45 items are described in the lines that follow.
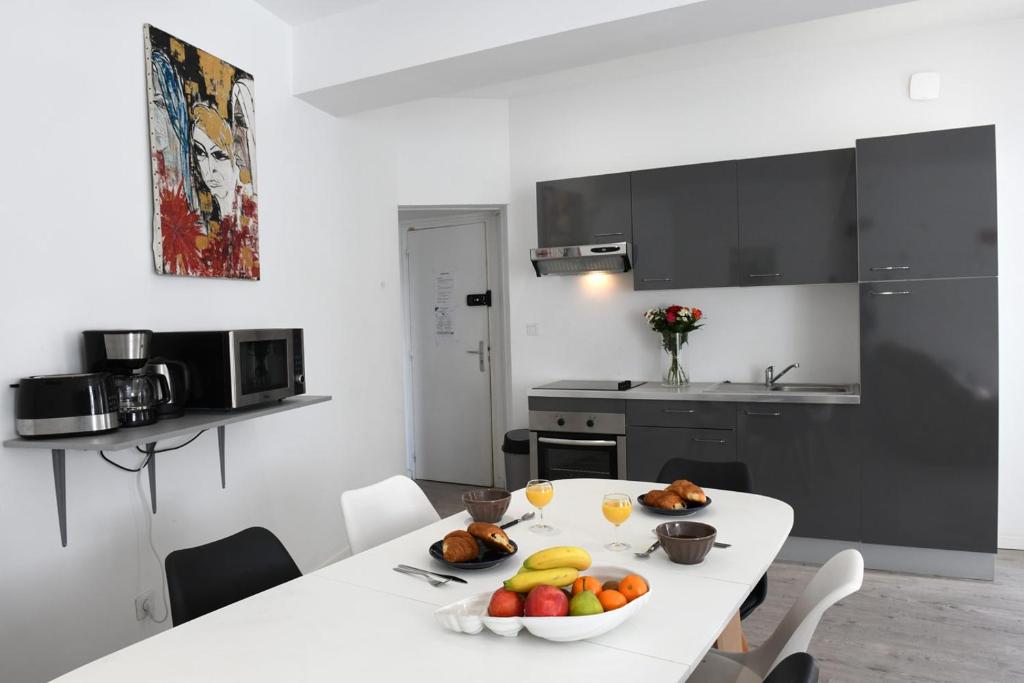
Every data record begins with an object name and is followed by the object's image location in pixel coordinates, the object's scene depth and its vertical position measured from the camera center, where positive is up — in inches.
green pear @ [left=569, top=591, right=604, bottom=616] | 48.3 -20.0
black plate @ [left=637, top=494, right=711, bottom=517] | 78.3 -22.1
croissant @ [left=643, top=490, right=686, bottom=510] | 78.5 -21.0
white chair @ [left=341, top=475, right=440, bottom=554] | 84.2 -23.9
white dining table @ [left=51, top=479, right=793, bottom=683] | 46.4 -23.1
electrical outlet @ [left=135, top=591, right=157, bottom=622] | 102.0 -40.3
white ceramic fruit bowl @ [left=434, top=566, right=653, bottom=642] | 47.6 -21.4
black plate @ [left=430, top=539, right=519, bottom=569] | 62.4 -21.8
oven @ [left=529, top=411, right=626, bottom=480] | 161.3 -30.1
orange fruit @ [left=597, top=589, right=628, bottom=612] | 49.6 -20.2
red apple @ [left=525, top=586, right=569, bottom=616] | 48.3 -19.8
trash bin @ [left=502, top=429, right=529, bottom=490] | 177.2 -35.9
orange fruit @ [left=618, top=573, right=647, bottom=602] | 51.1 -20.1
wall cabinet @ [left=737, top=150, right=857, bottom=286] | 146.3 +20.1
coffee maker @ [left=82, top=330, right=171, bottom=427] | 87.5 -4.7
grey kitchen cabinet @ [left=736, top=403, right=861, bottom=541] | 140.7 -31.2
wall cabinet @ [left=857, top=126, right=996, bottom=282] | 130.3 +19.8
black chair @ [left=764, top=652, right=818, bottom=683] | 43.3 -22.8
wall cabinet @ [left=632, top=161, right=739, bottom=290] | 157.9 +20.7
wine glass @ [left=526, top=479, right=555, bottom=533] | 72.7 -18.3
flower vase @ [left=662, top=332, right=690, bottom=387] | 168.6 -10.5
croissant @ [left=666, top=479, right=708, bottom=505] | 79.8 -20.5
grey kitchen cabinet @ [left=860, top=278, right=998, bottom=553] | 131.6 -20.4
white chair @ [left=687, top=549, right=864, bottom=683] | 55.4 -27.5
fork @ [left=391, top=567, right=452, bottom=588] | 61.2 -22.9
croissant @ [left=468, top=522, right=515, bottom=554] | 64.8 -20.1
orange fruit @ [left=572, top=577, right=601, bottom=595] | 50.8 -19.6
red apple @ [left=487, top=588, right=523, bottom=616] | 49.6 -20.3
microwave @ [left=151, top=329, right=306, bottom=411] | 98.3 -4.9
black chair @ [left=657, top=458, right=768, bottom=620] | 100.0 -23.6
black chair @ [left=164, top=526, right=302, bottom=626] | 64.1 -24.0
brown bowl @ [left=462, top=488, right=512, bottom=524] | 75.6 -20.2
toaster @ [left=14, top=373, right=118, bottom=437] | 80.5 -8.2
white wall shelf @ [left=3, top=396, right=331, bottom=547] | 79.4 -12.5
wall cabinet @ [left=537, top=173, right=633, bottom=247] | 169.5 +26.8
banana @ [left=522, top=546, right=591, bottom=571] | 54.8 -19.0
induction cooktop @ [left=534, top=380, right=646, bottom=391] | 165.9 -16.7
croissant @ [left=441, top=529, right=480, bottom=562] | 63.2 -20.7
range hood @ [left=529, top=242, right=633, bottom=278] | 165.6 +14.8
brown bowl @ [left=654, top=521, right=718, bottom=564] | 62.0 -20.7
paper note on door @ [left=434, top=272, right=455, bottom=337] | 217.8 +6.0
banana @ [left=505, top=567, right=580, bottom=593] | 50.9 -19.1
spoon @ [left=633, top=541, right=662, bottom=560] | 65.9 -22.7
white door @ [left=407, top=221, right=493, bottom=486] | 213.2 -10.4
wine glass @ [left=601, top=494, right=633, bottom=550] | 65.7 -18.1
